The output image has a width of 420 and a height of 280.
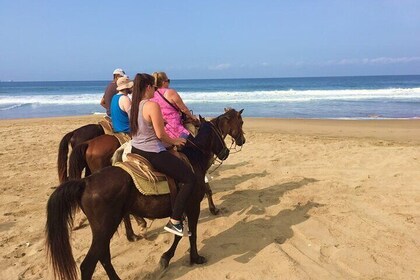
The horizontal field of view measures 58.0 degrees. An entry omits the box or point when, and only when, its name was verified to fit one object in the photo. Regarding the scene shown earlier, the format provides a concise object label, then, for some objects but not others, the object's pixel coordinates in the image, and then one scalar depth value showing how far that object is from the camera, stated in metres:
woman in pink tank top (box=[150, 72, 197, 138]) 5.68
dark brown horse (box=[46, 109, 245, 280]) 3.61
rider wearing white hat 6.53
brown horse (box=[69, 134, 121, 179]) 5.44
